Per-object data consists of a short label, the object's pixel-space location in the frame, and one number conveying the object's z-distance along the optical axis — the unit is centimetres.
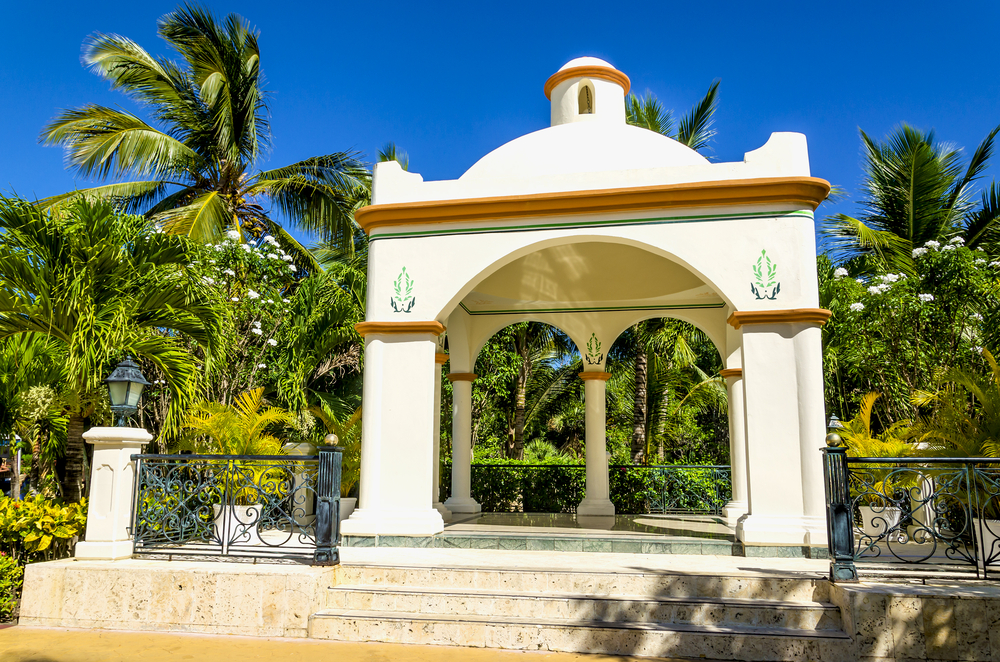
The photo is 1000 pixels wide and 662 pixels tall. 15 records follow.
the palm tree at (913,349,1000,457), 770
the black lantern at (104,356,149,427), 694
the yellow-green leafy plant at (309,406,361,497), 1075
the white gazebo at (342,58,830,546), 722
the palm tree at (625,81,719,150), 1852
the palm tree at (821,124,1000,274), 1625
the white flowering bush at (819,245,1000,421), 1291
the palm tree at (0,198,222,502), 751
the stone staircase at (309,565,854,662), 555
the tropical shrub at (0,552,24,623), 674
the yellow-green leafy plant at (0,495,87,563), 713
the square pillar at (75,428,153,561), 694
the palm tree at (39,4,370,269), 1523
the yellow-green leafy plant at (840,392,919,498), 882
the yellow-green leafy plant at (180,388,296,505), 924
